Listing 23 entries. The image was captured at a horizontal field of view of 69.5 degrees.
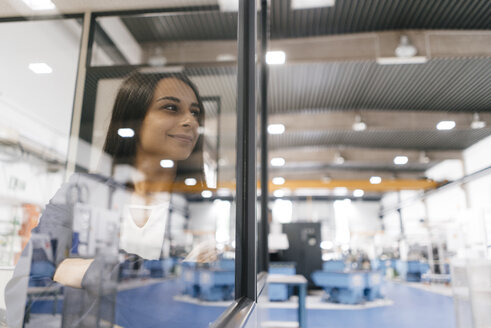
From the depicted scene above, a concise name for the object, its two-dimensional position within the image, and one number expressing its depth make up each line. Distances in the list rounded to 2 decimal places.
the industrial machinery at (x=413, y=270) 13.98
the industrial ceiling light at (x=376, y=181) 13.25
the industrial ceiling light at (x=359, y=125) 8.02
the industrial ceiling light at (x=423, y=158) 9.45
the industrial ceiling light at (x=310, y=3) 4.93
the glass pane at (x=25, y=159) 0.56
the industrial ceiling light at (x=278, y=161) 11.77
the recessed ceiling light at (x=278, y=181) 13.16
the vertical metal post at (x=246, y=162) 1.29
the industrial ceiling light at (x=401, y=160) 11.59
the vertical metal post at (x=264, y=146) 3.09
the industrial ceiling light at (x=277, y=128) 8.38
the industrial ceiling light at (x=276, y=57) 5.30
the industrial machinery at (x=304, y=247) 9.70
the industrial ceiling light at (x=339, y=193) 20.69
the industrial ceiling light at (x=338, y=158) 11.38
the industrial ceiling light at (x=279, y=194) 19.00
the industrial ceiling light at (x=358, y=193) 20.16
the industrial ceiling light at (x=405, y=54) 5.11
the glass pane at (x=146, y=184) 0.75
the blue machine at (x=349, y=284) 8.36
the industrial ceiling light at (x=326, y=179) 13.78
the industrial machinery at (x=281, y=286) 8.16
